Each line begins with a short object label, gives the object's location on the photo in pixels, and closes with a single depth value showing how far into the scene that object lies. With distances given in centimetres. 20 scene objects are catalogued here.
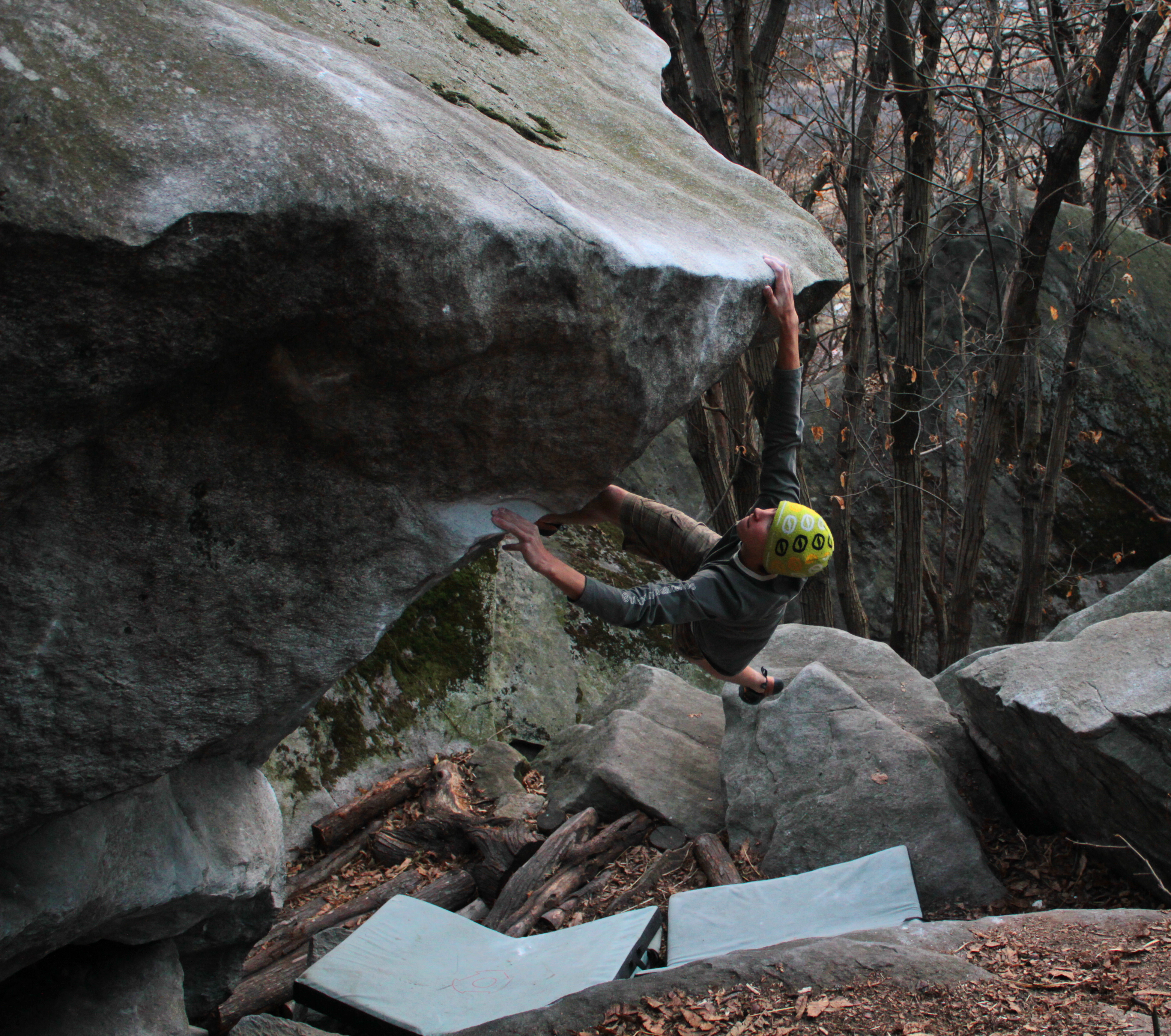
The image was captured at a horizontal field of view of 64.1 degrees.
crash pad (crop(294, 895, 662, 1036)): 353
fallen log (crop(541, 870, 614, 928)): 465
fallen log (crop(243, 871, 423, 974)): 452
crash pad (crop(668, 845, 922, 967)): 397
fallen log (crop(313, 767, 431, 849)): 544
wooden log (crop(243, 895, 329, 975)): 447
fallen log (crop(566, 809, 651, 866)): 514
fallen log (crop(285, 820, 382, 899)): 510
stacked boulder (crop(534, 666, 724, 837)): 549
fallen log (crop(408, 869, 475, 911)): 495
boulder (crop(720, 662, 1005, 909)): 450
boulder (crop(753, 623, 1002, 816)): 503
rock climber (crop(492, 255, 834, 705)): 350
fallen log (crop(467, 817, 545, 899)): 510
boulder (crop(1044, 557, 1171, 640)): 559
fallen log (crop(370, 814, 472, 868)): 536
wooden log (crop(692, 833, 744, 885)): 471
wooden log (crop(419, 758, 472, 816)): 561
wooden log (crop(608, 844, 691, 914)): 478
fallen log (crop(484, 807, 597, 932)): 473
